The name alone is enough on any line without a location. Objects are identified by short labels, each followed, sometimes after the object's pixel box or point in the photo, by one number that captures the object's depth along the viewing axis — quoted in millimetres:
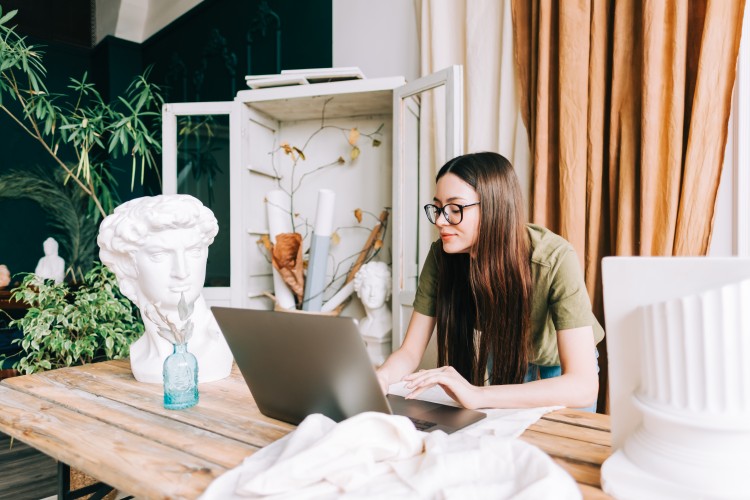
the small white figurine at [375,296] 2625
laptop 859
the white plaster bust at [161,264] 1371
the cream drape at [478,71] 2391
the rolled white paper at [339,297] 2930
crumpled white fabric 677
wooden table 833
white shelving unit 2508
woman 1404
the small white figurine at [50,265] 3988
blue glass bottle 1170
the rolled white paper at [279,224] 2973
